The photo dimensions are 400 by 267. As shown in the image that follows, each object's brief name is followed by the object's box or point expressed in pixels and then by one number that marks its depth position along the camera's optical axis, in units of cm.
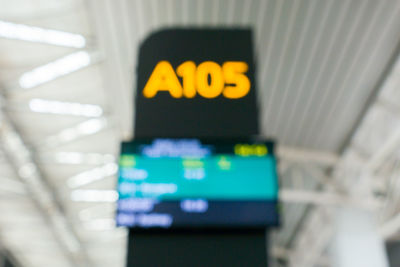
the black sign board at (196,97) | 444
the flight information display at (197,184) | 373
